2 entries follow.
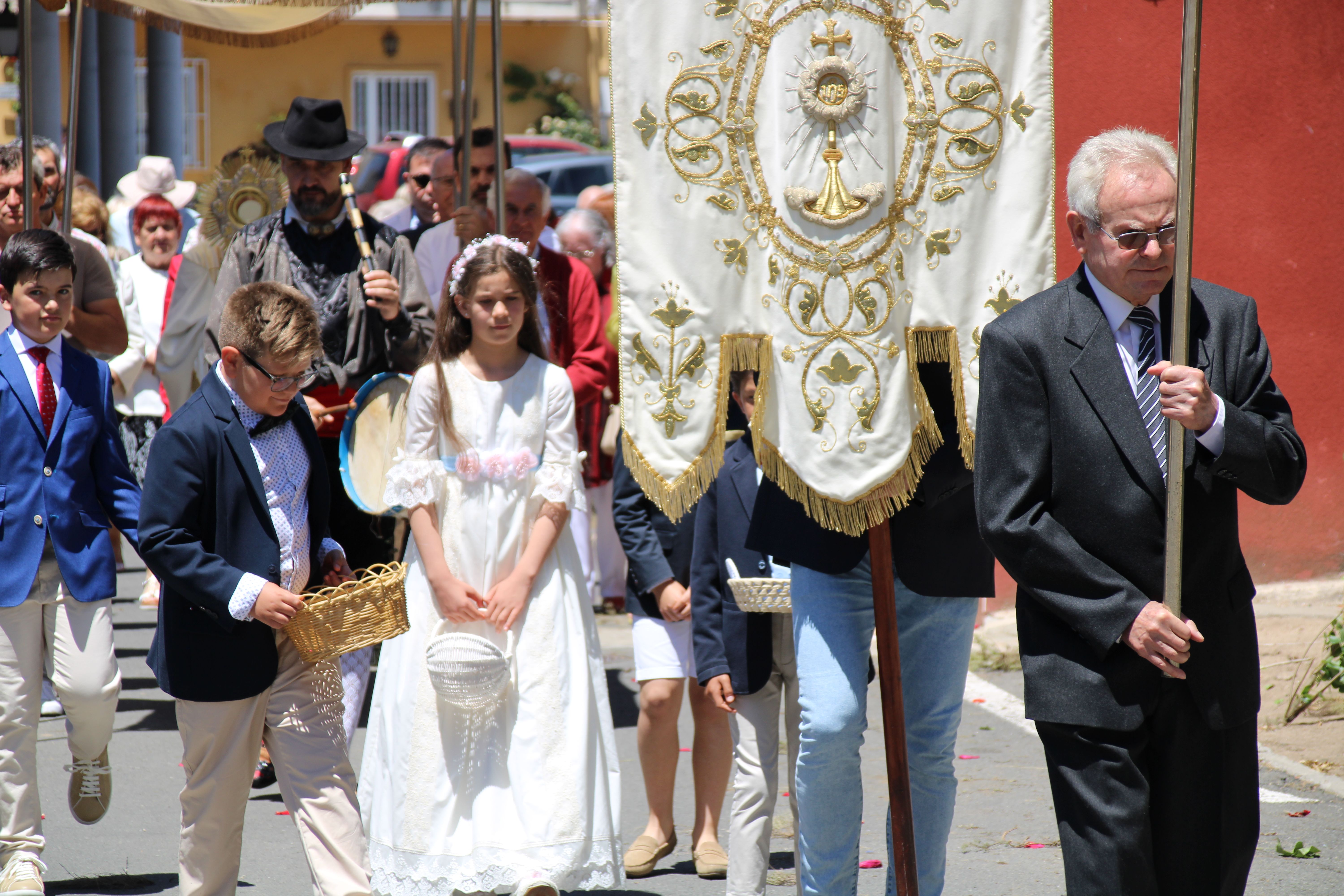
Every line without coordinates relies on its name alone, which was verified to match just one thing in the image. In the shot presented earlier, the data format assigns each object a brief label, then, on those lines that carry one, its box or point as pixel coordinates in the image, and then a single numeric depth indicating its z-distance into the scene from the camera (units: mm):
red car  31906
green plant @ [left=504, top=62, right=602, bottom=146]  55125
